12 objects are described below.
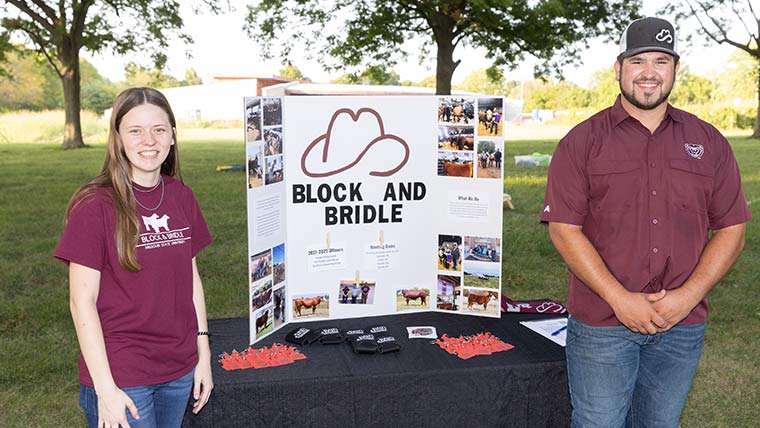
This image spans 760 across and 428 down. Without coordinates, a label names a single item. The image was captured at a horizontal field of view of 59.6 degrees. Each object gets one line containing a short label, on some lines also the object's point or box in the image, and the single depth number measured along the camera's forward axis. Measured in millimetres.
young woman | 1843
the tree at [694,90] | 63006
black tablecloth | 2721
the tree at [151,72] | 24156
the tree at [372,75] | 19406
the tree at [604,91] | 57031
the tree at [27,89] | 59406
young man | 2225
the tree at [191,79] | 89694
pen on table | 3312
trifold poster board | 3291
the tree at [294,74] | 69100
